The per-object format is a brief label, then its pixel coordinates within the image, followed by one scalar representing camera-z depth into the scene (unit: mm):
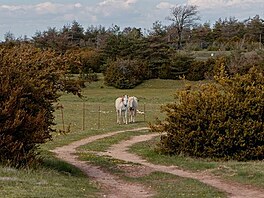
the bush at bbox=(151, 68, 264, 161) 24922
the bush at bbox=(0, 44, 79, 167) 17828
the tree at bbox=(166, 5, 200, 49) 118938
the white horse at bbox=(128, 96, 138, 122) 44344
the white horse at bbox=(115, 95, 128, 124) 44188
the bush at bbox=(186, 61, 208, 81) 84938
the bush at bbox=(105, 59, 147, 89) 83250
